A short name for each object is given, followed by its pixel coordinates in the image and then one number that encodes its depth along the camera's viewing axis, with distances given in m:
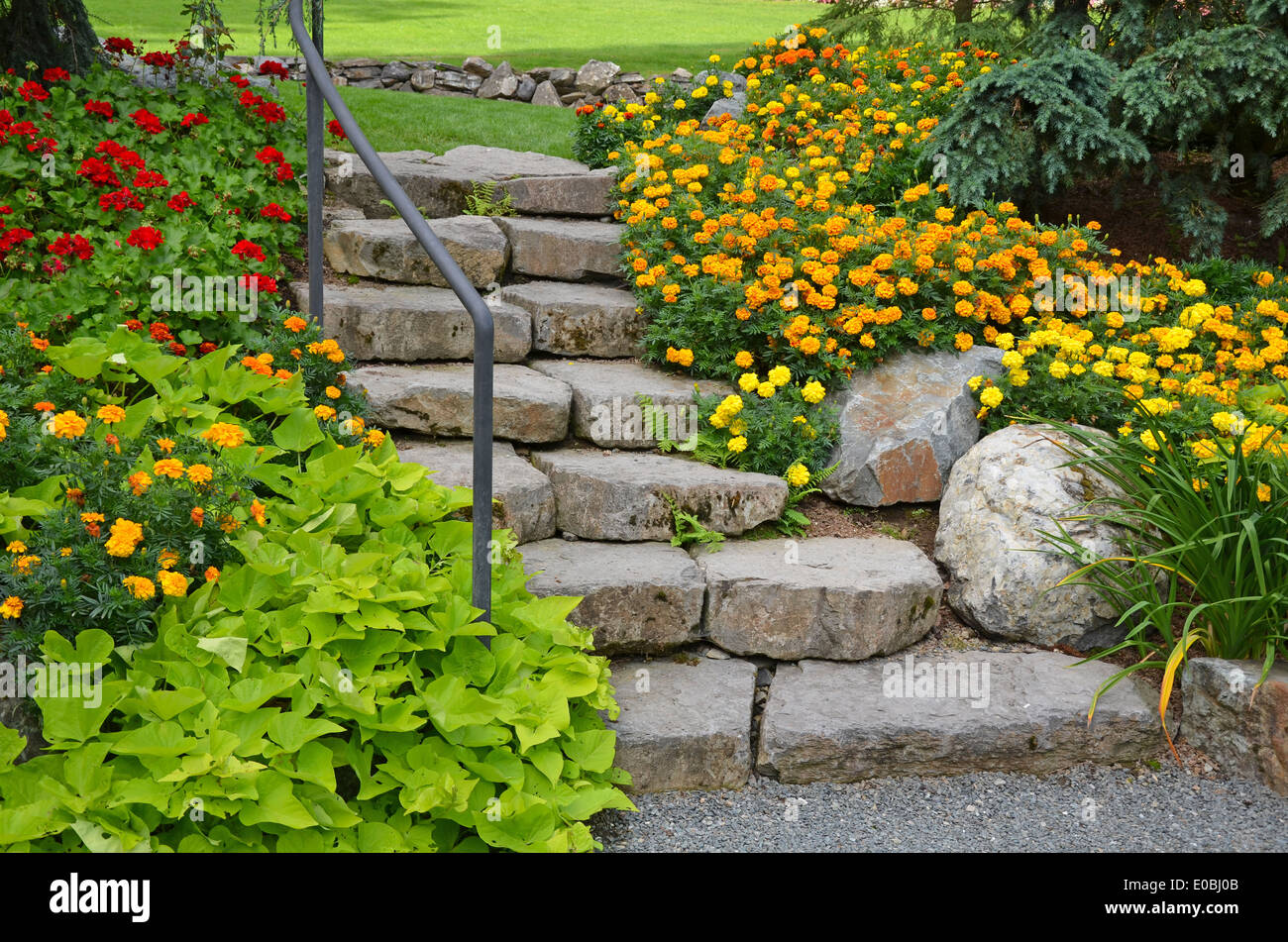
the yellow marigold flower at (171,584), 2.45
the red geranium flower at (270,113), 5.16
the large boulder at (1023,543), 3.48
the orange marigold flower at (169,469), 2.68
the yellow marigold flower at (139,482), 2.60
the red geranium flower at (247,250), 3.88
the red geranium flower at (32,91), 4.79
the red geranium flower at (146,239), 3.86
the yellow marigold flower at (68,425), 2.78
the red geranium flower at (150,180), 4.14
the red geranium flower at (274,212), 4.38
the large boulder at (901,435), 3.97
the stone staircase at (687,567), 3.14
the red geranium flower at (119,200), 4.12
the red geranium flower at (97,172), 4.16
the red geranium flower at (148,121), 4.69
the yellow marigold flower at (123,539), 2.44
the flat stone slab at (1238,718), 3.09
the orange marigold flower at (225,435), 2.94
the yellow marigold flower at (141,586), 2.44
